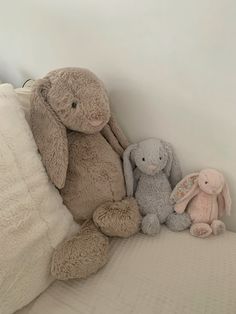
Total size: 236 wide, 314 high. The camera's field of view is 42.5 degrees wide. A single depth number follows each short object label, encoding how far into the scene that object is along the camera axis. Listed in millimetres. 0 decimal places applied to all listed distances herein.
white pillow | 741
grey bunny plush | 972
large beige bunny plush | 848
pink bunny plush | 953
